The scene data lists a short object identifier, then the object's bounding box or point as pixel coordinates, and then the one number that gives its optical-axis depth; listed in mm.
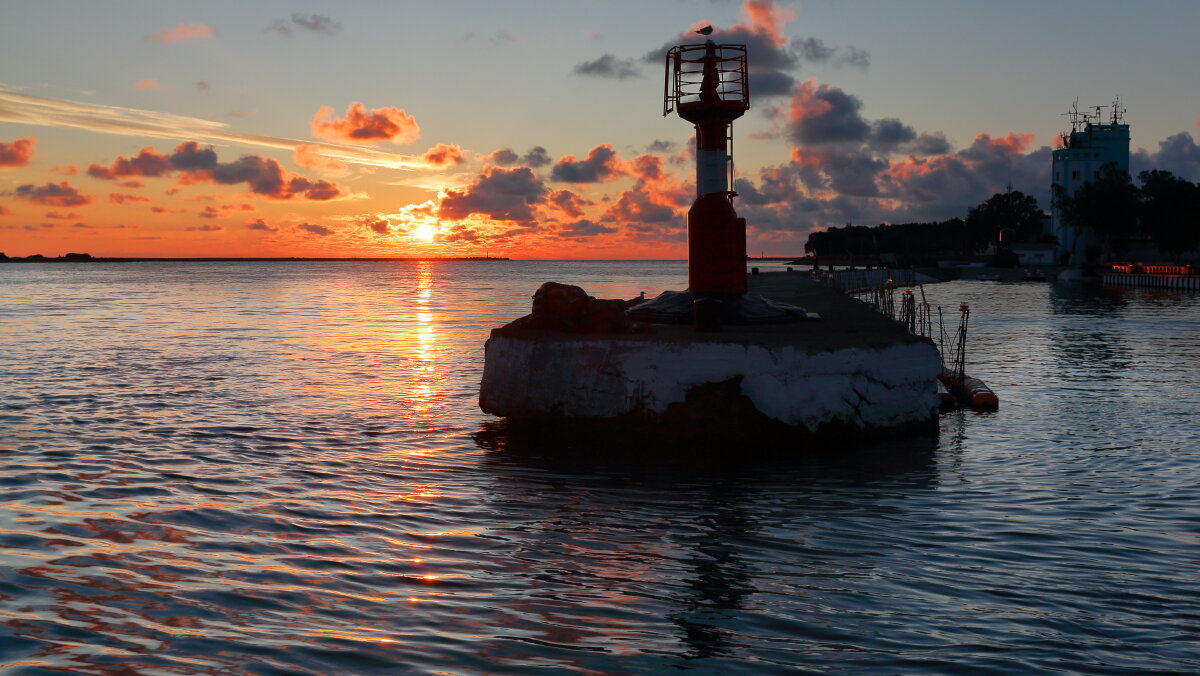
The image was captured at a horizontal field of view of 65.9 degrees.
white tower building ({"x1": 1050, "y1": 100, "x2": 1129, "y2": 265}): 127000
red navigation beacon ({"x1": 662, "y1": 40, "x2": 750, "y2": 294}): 21031
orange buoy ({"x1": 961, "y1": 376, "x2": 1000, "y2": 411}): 20531
